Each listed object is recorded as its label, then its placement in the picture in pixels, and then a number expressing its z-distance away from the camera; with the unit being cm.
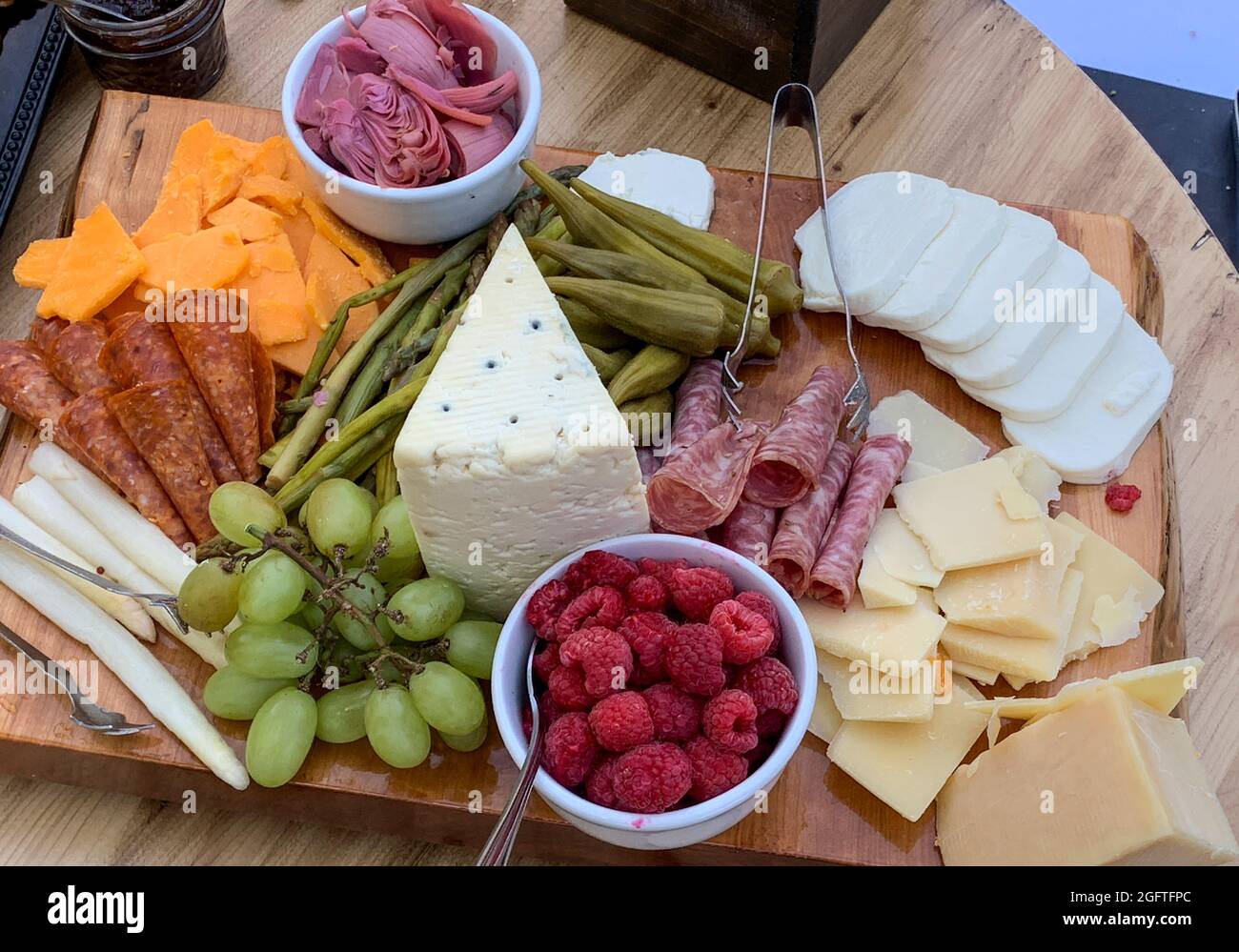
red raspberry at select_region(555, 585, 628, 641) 39
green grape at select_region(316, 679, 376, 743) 43
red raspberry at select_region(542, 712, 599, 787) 38
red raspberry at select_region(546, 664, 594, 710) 38
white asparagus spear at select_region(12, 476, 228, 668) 45
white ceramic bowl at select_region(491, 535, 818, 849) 37
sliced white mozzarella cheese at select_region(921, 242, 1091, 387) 49
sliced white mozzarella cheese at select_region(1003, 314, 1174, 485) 49
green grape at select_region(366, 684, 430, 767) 41
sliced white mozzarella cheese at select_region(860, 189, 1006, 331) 50
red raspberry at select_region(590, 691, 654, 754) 37
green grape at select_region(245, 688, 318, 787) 41
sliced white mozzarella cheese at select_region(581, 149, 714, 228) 53
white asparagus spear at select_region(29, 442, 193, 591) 46
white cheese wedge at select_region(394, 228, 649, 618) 39
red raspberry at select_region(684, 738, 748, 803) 37
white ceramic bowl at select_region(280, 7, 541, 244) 50
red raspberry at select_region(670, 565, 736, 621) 40
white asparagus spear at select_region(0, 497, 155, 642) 45
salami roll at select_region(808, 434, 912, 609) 44
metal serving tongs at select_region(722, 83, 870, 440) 50
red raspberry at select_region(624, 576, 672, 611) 39
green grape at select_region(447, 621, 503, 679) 42
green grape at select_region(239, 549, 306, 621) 40
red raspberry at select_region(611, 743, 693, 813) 36
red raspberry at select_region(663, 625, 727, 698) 37
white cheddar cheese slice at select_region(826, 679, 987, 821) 42
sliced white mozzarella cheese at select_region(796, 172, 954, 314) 50
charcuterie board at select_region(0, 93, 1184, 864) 43
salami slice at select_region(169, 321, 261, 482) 48
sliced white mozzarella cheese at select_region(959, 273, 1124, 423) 49
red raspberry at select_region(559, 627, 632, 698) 37
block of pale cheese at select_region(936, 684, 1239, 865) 38
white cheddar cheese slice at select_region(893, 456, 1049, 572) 44
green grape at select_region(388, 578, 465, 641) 41
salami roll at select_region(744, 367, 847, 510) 45
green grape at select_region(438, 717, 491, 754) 43
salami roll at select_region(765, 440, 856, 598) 44
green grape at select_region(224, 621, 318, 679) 41
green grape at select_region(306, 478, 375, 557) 43
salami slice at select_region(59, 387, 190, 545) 47
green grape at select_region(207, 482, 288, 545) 43
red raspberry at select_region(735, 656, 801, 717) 38
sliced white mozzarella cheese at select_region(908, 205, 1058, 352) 49
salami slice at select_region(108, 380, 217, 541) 47
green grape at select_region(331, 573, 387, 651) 42
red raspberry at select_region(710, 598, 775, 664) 38
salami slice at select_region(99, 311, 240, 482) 48
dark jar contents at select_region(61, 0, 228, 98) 58
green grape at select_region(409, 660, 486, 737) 40
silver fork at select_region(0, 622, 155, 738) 43
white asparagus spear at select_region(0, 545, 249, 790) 43
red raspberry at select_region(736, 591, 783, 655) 40
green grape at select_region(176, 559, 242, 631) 42
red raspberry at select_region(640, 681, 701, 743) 37
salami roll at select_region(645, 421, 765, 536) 45
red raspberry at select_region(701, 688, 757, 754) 37
